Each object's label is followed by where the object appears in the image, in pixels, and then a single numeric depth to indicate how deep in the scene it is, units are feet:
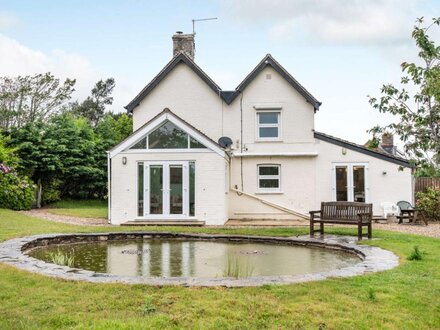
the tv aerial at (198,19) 80.23
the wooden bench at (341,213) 44.60
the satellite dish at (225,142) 70.23
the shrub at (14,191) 72.49
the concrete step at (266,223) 59.36
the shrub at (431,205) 67.62
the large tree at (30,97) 137.69
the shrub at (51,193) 87.97
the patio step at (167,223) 57.47
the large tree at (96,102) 198.02
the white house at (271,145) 68.28
